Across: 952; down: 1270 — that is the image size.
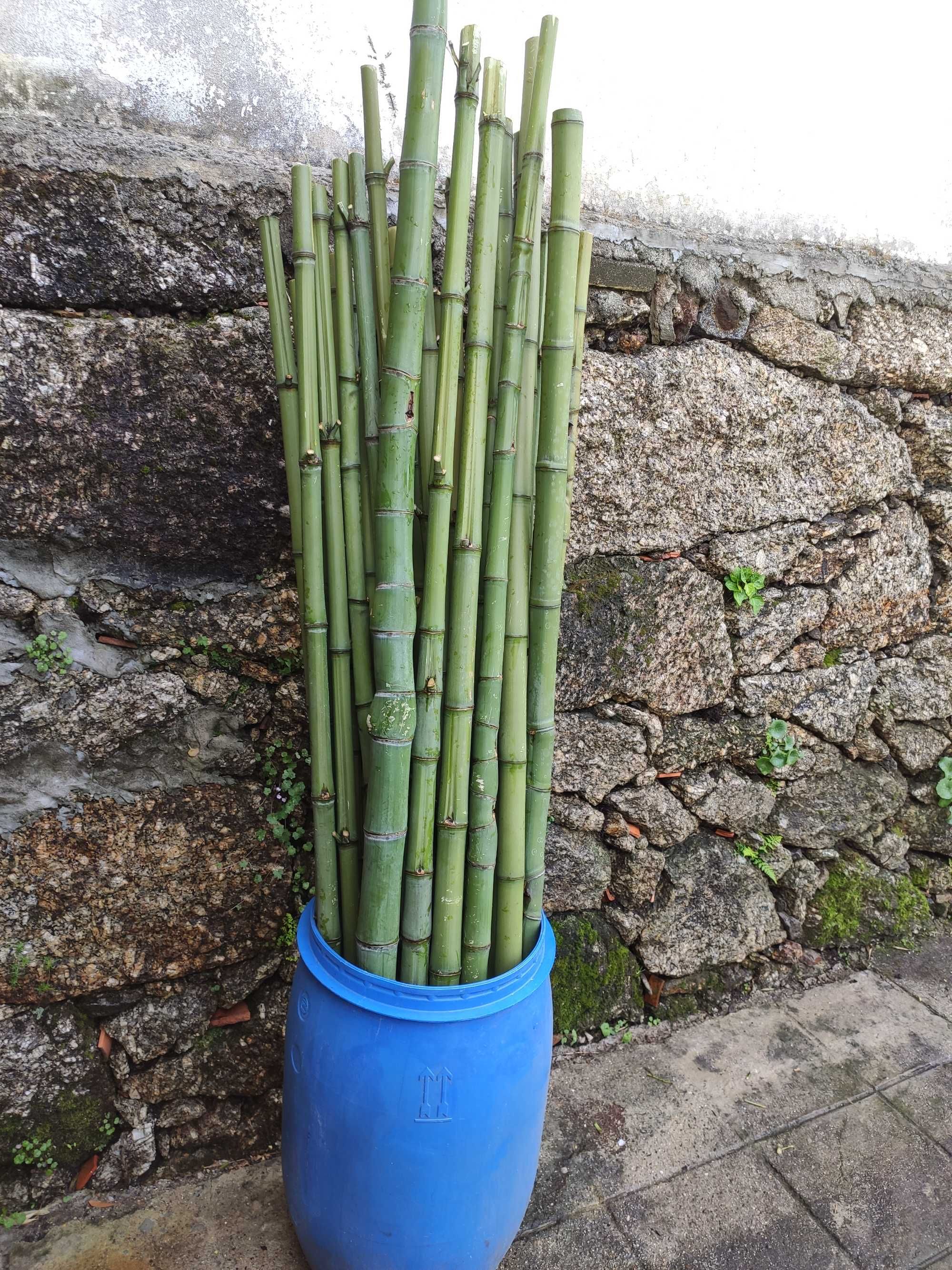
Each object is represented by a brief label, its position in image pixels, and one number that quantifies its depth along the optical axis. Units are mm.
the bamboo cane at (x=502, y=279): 1247
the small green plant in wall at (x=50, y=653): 1482
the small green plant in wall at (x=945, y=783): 2488
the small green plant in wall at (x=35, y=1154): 1587
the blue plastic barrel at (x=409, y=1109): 1231
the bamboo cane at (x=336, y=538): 1254
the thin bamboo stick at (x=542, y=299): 1299
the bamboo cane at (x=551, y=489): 1212
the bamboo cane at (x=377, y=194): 1237
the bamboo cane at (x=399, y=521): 1109
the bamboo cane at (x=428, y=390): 1243
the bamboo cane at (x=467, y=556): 1188
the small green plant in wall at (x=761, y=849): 2248
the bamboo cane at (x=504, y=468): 1197
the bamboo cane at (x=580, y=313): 1326
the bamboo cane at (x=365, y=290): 1265
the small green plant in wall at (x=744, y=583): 2047
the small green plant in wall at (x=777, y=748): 2215
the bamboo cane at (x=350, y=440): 1253
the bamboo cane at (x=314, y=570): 1228
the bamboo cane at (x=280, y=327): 1296
